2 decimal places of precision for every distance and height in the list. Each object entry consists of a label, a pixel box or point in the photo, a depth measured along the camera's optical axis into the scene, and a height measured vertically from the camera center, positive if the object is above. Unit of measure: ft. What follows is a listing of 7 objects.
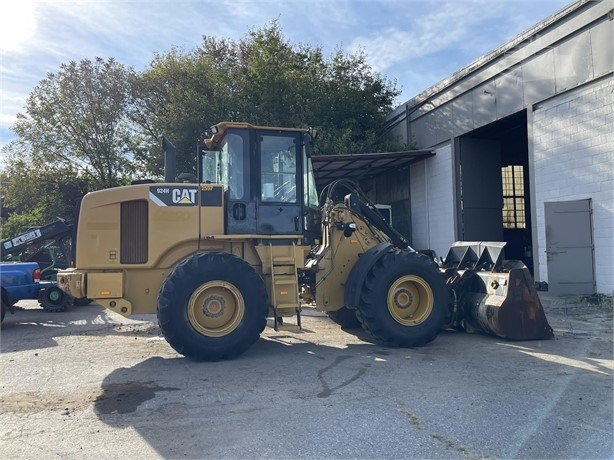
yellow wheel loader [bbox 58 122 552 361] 21.34 -0.71
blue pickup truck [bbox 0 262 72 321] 33.78 -2.22
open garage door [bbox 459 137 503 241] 52.54 +5.94
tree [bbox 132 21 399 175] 62.75 +19.96
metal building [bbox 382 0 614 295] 35.22 +9.31
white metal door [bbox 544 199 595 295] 36.22 -0.34
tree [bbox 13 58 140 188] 72.54 +20.17
